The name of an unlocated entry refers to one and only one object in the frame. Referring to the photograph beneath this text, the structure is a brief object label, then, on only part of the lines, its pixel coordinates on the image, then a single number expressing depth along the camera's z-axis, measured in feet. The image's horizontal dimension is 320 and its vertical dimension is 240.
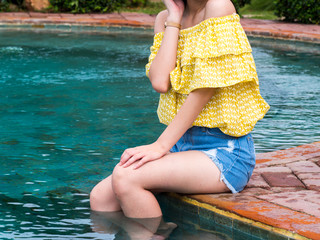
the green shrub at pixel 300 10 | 40.09
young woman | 8.77
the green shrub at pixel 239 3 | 42.08
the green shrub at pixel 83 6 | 46.60
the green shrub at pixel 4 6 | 46.50
